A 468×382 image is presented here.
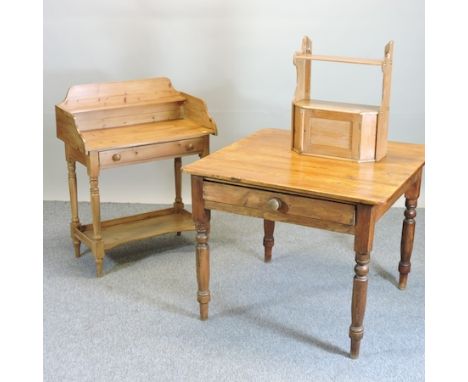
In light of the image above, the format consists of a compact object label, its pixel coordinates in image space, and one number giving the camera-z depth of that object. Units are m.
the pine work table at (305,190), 2.89
